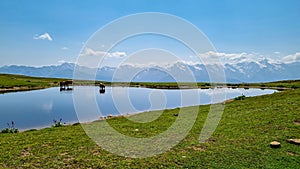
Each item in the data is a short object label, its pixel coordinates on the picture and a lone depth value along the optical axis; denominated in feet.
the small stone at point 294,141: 42.33
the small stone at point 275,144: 40.93
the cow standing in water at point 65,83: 257.96
